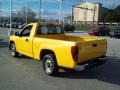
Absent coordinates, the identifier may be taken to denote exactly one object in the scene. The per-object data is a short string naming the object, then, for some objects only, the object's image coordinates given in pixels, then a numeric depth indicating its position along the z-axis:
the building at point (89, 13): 57.14
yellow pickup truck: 3.92
